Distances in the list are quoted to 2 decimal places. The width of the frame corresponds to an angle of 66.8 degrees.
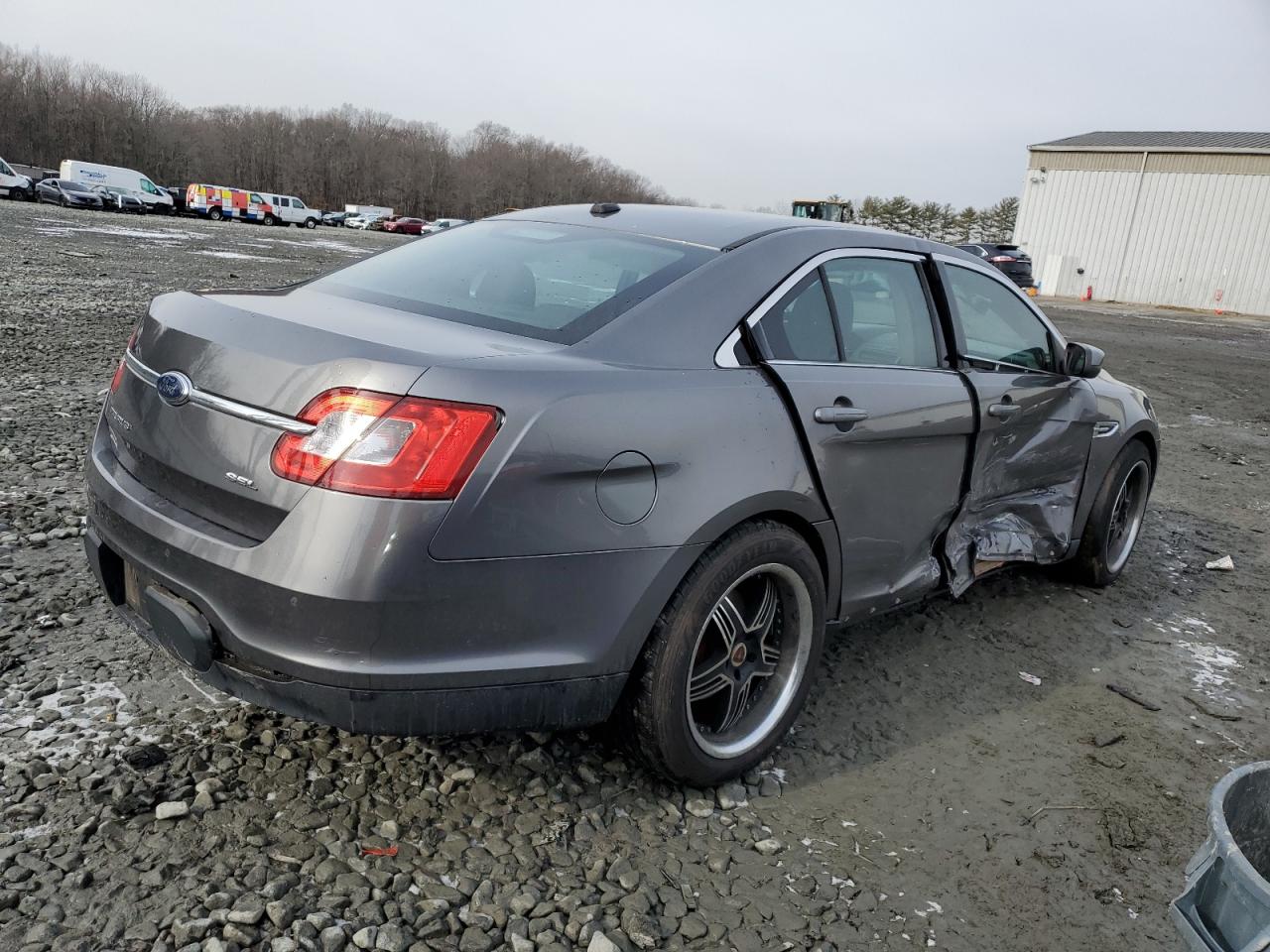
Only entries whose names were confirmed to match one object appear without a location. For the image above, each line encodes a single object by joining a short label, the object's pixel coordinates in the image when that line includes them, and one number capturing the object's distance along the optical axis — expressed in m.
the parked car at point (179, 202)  53.98
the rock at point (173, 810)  2.34
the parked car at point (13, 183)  44.09
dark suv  28.25
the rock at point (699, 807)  2.62
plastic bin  1.50
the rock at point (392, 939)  2.03
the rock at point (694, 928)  2.16
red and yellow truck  51.59
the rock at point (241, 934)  1.99
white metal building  36.34
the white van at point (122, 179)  47.69
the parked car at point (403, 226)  66.28
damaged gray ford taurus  2.07
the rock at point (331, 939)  2.00
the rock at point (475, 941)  2.05
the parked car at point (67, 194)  44.12
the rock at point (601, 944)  2.08
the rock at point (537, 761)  2.73
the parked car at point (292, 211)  56.03
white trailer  73.94
